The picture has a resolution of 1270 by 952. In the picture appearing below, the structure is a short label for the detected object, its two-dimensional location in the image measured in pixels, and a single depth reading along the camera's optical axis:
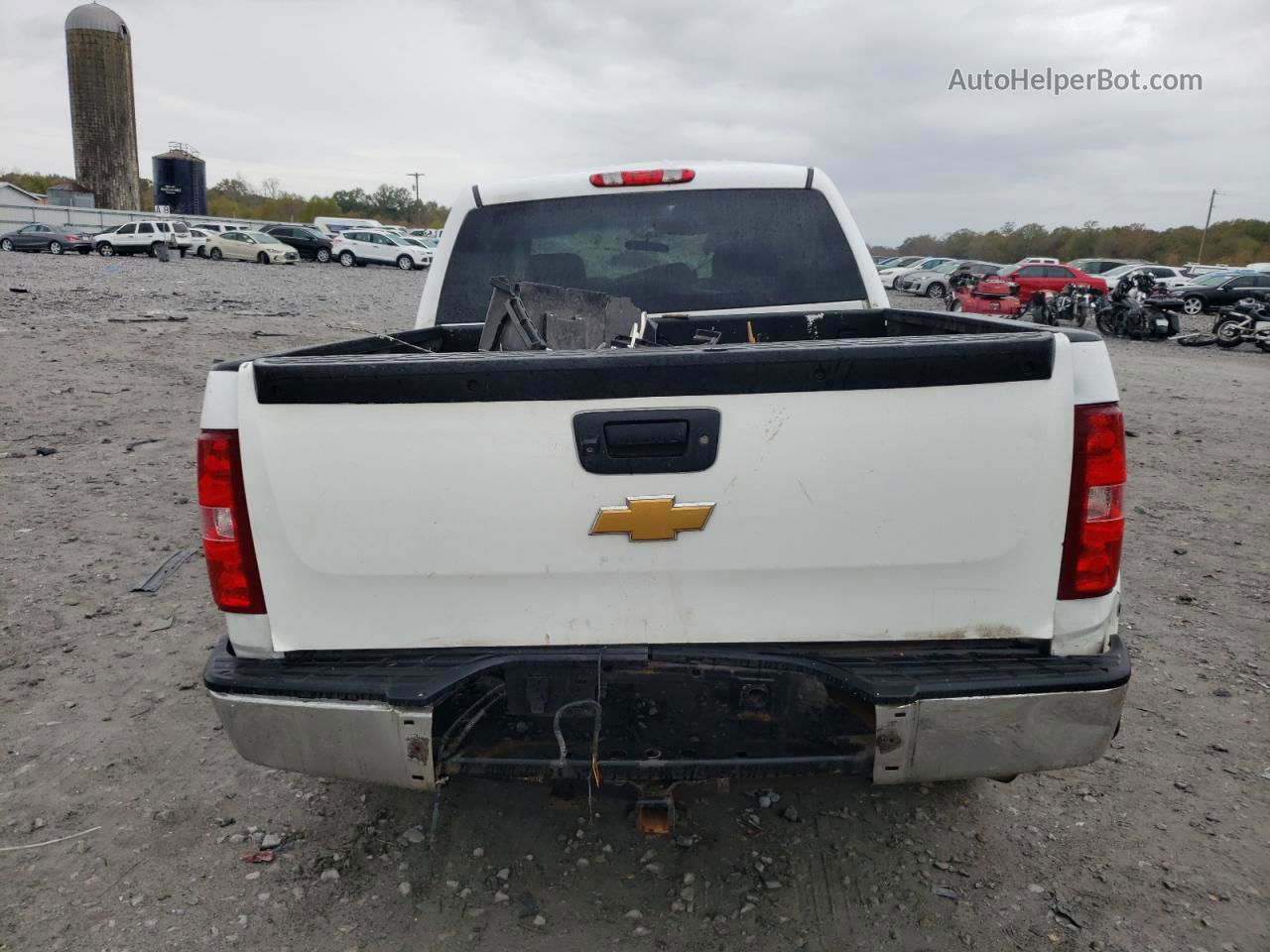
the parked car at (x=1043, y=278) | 27.83
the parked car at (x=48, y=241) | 38.03
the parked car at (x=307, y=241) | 41.97
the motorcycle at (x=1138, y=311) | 21.27
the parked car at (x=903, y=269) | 37.78
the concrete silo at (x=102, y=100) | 57.47
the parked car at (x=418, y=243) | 42.68
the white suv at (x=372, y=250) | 41.47
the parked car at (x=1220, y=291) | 26.27
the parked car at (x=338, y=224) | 52.47
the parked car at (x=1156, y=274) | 32.59
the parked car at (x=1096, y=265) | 35.59
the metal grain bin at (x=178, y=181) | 65.62
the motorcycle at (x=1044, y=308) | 23.05
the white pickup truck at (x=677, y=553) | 2.12
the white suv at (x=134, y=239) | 37.09
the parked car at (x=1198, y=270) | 30.67
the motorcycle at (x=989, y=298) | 23.56
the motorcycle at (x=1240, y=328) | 19.67
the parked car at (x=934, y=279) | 34.53
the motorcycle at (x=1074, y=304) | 22.98
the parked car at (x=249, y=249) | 38.00
